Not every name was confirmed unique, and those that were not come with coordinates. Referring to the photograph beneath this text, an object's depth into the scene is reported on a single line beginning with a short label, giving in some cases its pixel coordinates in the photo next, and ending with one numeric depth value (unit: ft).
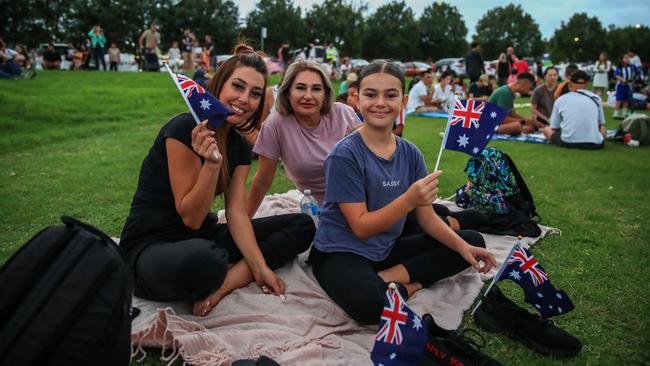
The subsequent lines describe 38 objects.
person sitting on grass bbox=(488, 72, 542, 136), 32.65
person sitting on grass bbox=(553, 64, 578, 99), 33.81
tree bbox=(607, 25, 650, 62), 251.19
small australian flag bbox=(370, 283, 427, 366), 6.38
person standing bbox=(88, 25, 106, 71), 67.72
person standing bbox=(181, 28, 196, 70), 80.74
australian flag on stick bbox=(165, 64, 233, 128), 8.79
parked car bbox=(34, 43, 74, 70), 90.62
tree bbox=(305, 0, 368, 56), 203.00
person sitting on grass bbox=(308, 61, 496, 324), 9.21
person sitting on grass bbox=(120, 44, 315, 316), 8.55
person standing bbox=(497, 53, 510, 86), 64.90
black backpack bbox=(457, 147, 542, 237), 15.14
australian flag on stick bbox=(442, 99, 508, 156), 10.59
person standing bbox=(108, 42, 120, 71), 78.07
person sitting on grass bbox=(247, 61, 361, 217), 12.64
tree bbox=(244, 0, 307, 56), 189.26
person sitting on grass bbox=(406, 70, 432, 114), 48.47
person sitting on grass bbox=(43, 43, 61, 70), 75.97
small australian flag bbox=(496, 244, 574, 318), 8.81
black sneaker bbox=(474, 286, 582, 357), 8.51
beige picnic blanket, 8.30
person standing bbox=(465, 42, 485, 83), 56.29
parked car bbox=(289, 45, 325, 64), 98.24
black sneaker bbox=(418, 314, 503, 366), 7.53
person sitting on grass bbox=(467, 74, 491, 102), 48.75
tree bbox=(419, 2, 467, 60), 244.83
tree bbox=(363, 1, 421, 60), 225.56
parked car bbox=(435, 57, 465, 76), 126.12
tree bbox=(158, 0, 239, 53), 163.73
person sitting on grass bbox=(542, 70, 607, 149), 28.22
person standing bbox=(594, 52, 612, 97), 60.80
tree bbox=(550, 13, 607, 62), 237.66
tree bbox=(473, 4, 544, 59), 269.85
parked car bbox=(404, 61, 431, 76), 131.42
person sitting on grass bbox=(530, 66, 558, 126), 34.09
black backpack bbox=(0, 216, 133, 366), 5.29
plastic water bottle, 14.06
